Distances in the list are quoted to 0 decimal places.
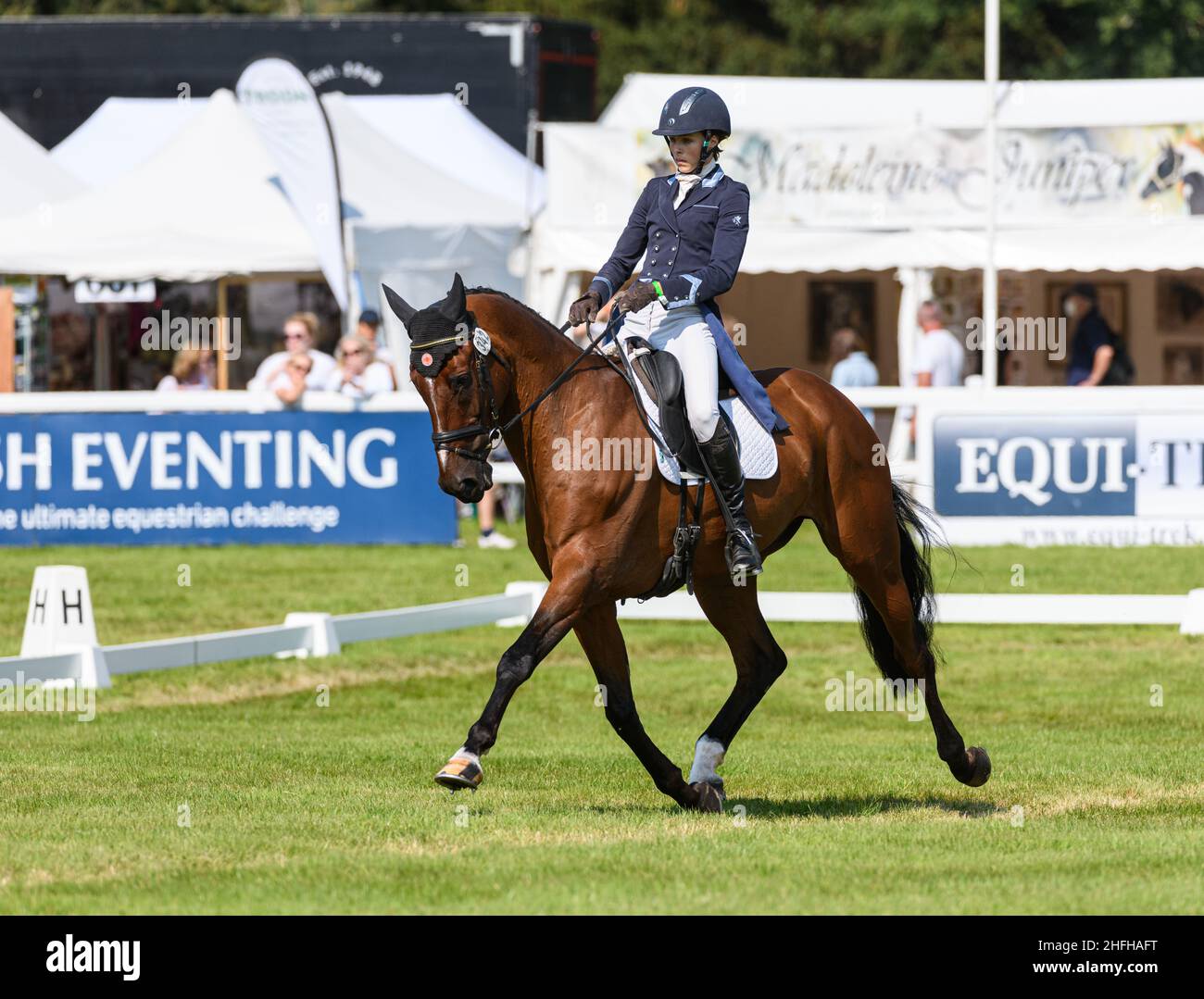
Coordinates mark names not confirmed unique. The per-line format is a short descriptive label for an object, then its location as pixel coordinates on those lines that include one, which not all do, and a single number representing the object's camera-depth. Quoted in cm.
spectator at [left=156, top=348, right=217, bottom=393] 2103
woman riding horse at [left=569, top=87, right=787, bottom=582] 823
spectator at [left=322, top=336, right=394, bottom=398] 1948
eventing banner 1864
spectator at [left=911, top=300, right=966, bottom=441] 2166
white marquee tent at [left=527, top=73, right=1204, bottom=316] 2338
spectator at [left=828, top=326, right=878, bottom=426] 2164
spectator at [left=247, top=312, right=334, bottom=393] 1970
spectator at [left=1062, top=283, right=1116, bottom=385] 2245
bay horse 770
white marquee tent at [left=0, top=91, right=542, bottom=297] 2438
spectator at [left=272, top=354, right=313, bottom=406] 1870
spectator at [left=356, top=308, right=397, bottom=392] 2050
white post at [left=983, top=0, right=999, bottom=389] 2125
